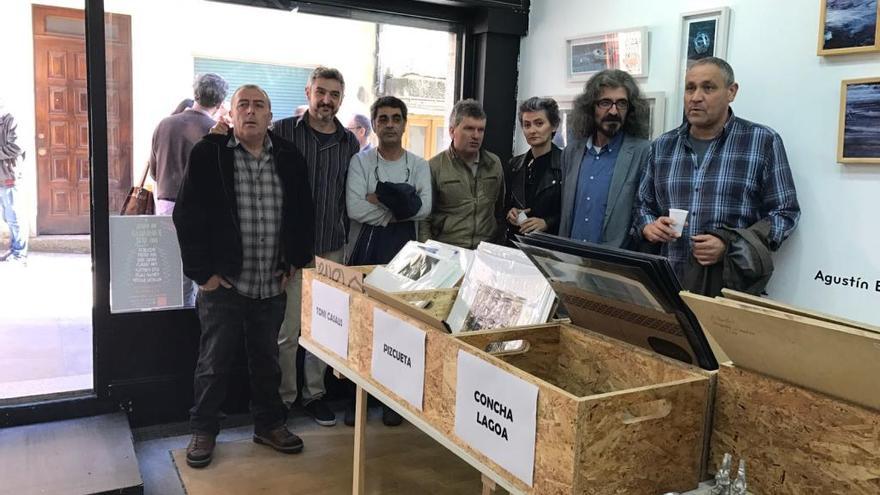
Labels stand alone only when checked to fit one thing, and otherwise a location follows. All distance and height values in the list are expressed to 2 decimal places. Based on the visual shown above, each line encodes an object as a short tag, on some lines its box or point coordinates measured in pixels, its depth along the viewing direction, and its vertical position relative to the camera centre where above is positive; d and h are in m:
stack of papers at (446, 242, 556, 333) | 1.75 -0.34
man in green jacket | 3.08 -0.15
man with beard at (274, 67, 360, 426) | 3.06 -0.12
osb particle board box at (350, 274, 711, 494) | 1.16 -0.45
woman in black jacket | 2.97 -0.07
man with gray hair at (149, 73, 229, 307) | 3.05 +0.03
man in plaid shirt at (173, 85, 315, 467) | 2.73 -0.38
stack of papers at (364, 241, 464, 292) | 2.00 -0.33
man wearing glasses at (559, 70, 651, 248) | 2.63 +0.02
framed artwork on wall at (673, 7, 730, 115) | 2.61 +0.48
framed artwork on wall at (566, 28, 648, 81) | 2.94 +0.47
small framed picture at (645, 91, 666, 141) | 2.84 +0.20
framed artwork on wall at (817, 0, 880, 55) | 2.12 +0.43
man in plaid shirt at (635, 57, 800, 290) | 2.26 -0.04
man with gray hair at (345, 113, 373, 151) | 3.47 +0.12
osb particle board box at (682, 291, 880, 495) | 1.08 -0.38
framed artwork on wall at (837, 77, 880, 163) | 2.13 +0.15
